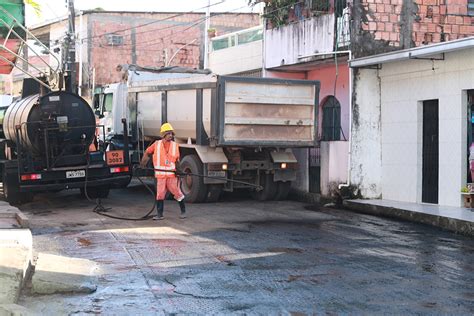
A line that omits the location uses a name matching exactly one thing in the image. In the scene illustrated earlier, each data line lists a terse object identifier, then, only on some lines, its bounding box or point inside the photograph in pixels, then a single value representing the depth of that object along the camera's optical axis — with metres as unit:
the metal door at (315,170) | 17.31
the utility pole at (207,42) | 24.72
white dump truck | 14.86
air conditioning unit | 39.88
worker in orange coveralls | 12.83
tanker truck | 14.53
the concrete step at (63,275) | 7.08
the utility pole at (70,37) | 27.95
